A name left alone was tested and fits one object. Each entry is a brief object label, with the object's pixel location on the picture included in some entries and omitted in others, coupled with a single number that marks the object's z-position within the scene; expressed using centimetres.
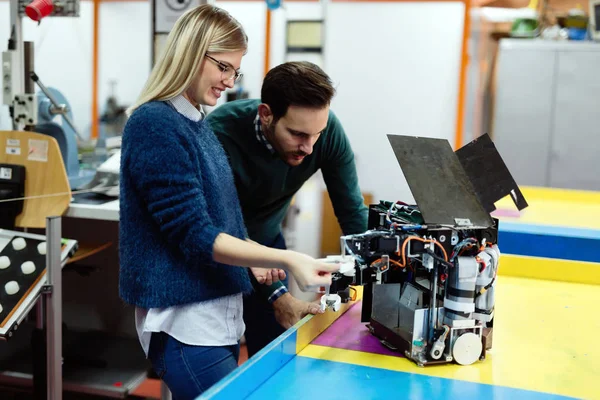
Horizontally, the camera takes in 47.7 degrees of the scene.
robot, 129
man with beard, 148
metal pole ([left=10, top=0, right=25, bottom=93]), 276
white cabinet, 555
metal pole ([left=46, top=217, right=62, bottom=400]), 222
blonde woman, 119
